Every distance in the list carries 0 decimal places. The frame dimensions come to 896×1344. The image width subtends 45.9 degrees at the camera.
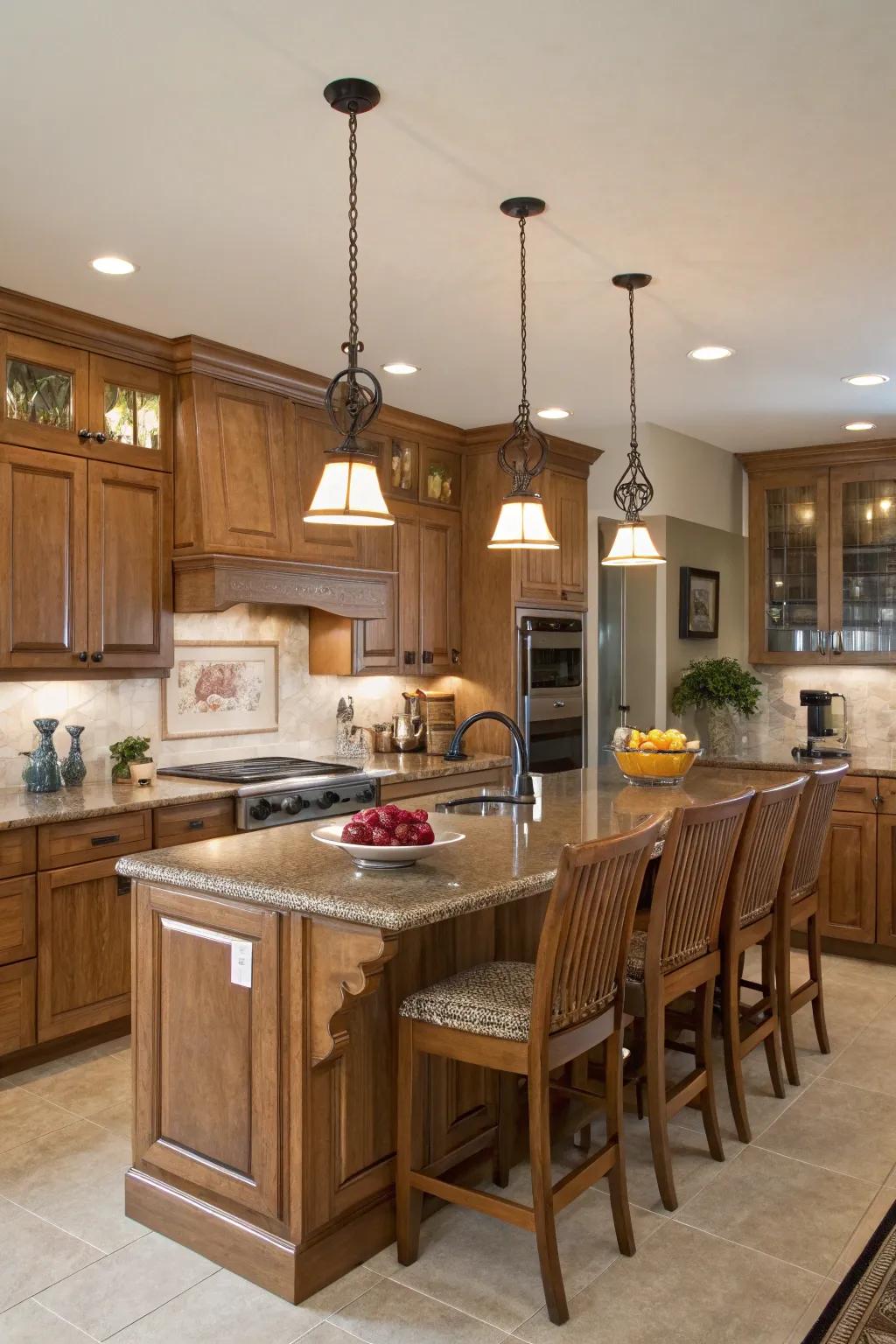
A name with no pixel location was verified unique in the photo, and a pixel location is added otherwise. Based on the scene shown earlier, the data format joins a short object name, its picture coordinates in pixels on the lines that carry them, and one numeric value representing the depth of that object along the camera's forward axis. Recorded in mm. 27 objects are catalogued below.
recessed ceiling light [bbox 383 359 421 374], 4660
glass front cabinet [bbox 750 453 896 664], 6305
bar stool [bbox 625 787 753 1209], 2672
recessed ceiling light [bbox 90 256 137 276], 3424
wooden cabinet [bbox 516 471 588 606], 5875
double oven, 5797
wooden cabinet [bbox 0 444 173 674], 3852
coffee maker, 5672
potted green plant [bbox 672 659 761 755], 6168
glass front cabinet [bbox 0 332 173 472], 3861
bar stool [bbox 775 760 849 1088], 3500
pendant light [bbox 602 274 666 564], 3777
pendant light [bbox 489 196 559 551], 3295
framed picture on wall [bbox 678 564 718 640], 6348
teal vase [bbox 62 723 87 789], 4184
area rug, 2195
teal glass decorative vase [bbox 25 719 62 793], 4004
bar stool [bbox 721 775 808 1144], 3107
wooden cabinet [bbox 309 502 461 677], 5289
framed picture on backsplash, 4750
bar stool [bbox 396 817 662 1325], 2207
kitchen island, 2266
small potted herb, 4273
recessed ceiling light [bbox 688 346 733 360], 4445
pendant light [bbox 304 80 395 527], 2471
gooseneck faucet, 3357
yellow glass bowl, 3936
